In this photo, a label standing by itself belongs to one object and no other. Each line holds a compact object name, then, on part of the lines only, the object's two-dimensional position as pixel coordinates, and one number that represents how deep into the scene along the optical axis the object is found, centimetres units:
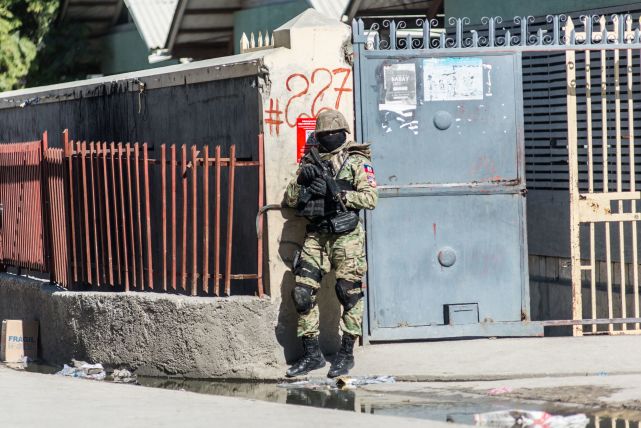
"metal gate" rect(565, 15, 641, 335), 1867
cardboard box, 2164
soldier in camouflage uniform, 1712
